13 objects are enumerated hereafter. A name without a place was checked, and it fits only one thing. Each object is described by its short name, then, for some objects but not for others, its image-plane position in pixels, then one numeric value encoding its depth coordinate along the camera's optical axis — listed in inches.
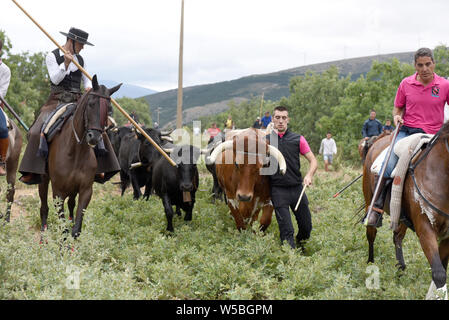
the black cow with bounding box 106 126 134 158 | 558.6
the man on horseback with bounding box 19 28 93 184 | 297.1
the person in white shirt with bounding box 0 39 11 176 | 278.5
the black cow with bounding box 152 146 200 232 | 350.3
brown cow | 281.1
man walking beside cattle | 270.4
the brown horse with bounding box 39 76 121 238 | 267.3
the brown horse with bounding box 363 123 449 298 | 184.7
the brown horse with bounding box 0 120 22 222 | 381.1
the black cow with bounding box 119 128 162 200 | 432.1
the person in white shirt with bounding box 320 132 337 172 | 886.0
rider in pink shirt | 213.8
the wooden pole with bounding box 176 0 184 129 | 920.6
